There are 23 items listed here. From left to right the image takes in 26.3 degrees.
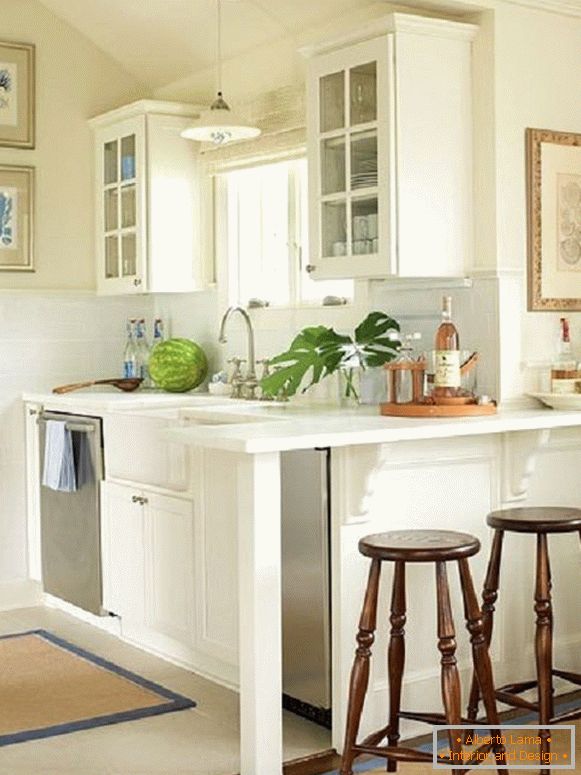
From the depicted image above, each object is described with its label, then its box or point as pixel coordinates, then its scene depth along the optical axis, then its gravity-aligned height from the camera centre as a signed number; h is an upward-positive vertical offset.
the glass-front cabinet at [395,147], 4.02 +0.61
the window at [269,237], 5.07 +0.41
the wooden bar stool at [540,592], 3.57 -0.77
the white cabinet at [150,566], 4.41 -0.86
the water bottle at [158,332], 6.01 +0.01
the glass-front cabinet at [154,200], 5.52 +0.61
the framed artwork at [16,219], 5.69 +0.54
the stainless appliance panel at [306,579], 3.68 -0.74
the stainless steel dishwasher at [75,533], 5.04 -0.83
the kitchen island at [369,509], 3.34 -0.54
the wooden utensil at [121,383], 5.70 -0.22
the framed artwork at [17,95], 5.66 +1.11
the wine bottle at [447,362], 3.96 -0.10
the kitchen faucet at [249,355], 5.07 -0.09
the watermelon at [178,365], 5.52 -0.14
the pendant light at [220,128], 4.64 +0.77
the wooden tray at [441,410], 3.88 -0.25
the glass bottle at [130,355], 5.93 -0.10
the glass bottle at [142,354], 5.97 -0.09
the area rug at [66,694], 3.95 -1.22
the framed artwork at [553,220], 4.22 +0.38
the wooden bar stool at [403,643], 3.24 -0.84
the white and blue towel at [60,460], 5.17 -0.52
